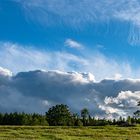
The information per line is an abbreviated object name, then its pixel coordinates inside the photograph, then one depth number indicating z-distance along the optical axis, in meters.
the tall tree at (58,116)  111.70
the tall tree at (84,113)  118.83
